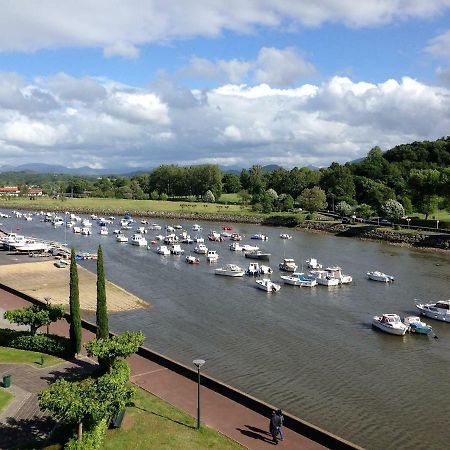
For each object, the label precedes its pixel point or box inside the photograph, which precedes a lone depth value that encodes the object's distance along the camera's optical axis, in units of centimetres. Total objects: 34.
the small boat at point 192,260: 7900
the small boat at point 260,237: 10800
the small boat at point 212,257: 8081
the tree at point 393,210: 11506
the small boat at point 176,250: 8775
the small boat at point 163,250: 8764
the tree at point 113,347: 2444
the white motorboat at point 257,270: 6988
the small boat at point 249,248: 9096
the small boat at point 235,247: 9250
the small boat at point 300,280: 6372
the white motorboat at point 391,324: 4400
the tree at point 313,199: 14161
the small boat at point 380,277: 6688
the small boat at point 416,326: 4488
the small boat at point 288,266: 7306
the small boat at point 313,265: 7438
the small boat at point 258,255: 8262
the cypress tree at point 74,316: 3094
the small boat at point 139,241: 9744
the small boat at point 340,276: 6482
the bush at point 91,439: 1778
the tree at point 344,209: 13338
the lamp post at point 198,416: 2269
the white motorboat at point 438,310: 4931
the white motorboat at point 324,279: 6381
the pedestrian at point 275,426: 2236
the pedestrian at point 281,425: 2233
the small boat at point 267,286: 6016
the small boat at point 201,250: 8819
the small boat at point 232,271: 6888
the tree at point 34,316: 3189
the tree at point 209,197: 19375
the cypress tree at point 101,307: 2908
